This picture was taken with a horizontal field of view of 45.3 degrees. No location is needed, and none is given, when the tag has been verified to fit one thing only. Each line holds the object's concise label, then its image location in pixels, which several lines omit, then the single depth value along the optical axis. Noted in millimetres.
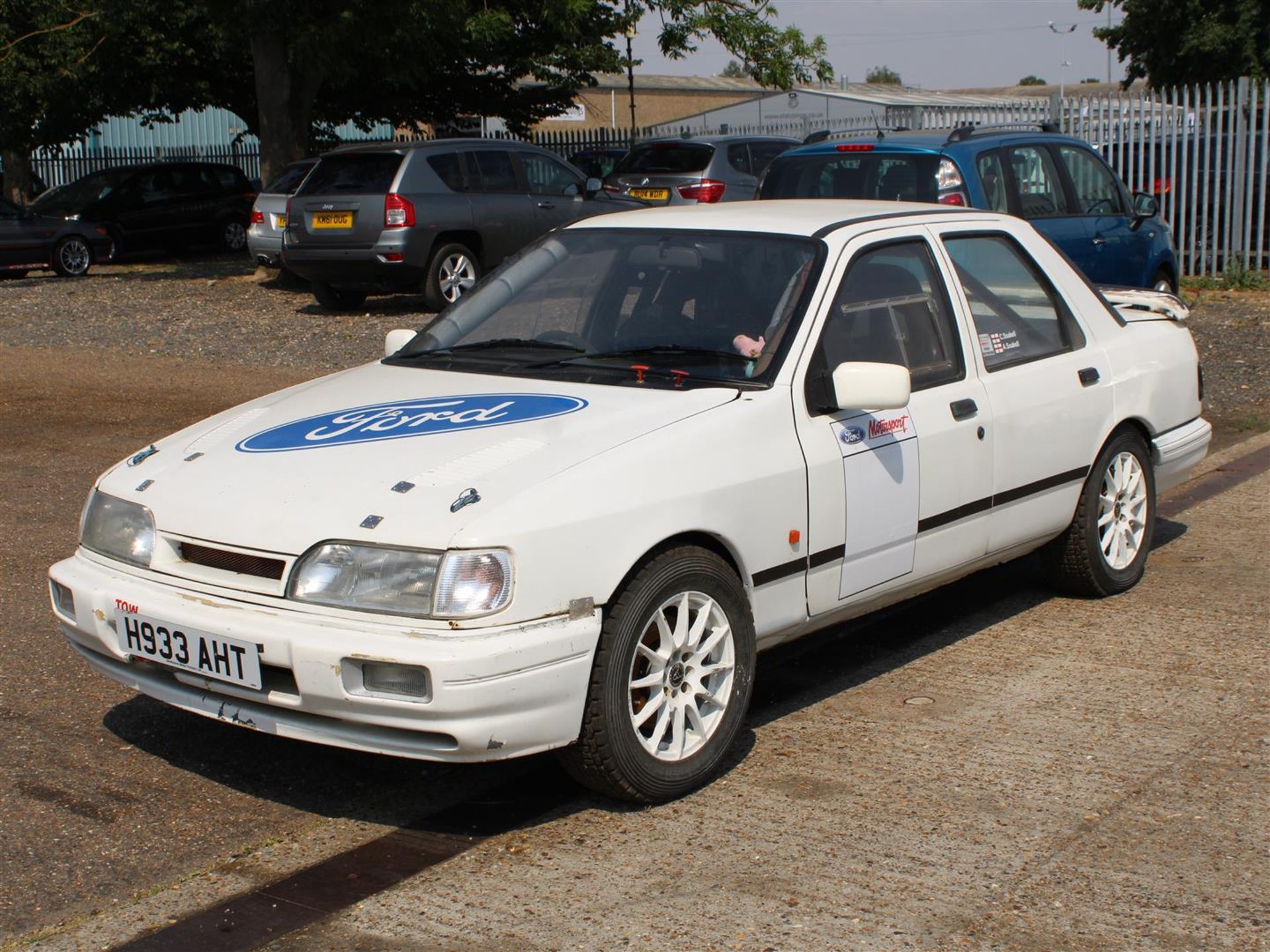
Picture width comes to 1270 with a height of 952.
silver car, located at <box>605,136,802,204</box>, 18812
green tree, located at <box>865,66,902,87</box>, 147088
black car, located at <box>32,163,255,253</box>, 25219
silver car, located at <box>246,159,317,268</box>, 18703
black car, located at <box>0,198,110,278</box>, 22016
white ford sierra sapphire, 3822
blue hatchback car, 10289
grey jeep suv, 15414
